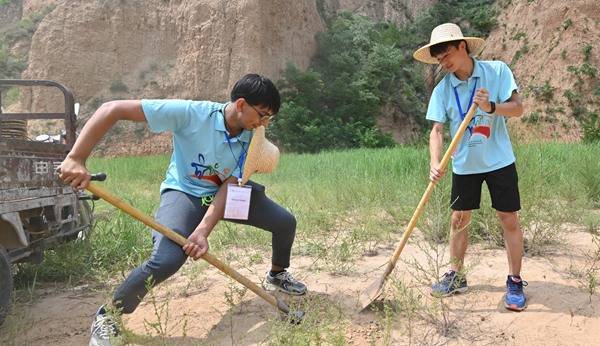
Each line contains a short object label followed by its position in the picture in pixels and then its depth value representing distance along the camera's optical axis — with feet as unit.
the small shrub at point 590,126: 43.73
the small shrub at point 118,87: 62.34
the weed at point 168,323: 7.87
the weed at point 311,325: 6.56
